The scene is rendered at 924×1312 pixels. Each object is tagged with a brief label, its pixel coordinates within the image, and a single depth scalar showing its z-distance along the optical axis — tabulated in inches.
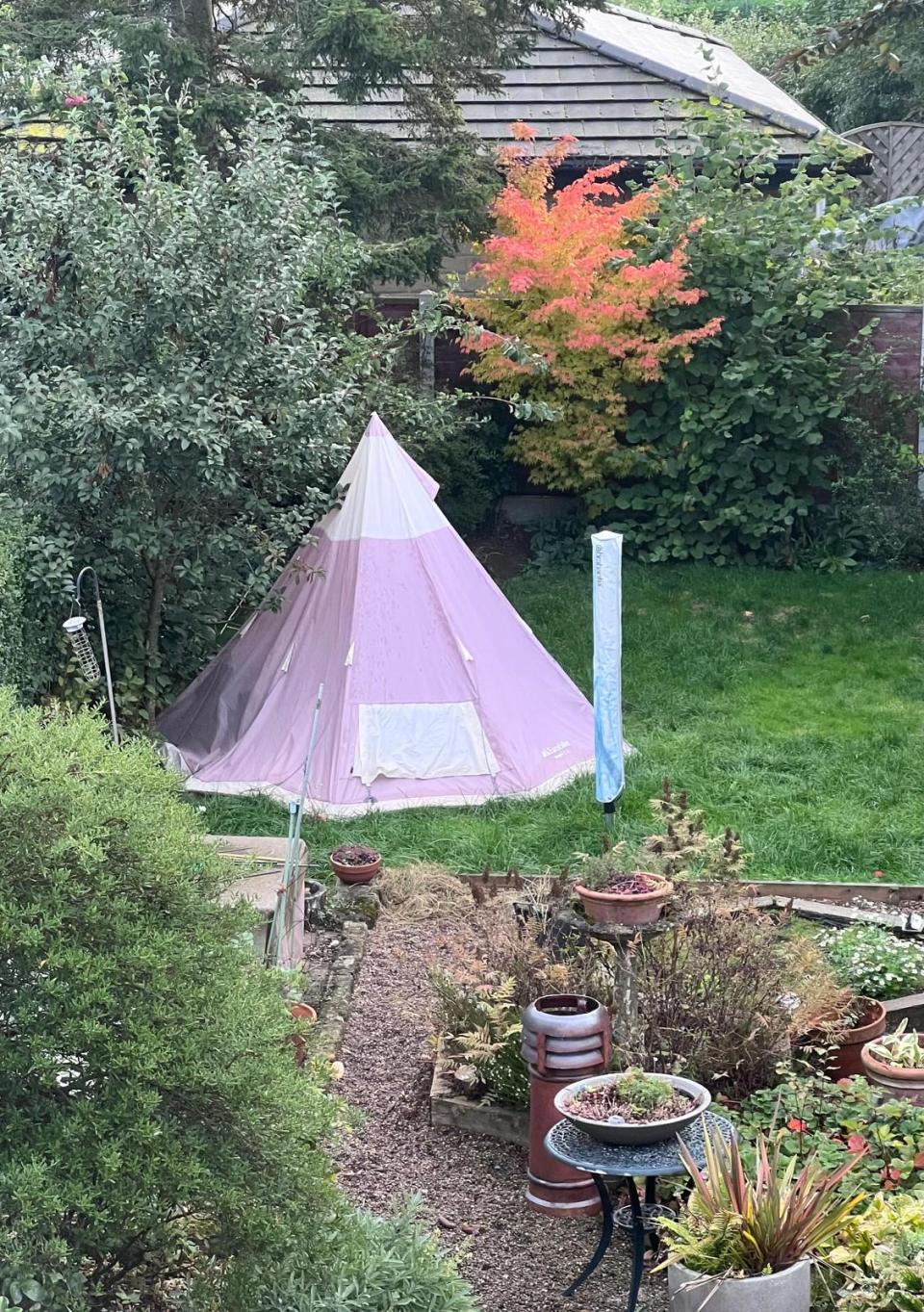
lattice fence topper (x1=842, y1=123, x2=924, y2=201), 681.6
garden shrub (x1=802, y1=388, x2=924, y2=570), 455.2
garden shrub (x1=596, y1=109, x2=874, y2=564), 451.5
